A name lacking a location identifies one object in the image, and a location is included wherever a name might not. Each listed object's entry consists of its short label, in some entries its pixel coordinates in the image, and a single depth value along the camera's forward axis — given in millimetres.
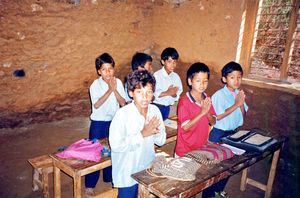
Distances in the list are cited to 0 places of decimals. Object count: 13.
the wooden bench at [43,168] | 3029
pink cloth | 2520
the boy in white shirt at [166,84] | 3762
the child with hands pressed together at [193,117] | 2525
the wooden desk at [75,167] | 2352
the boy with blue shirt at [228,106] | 3010
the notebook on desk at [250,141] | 2609
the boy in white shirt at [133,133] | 2078
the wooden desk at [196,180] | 1861
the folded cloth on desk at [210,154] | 2263
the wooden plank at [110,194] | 2703
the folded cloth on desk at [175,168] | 1968
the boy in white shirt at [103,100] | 3076
